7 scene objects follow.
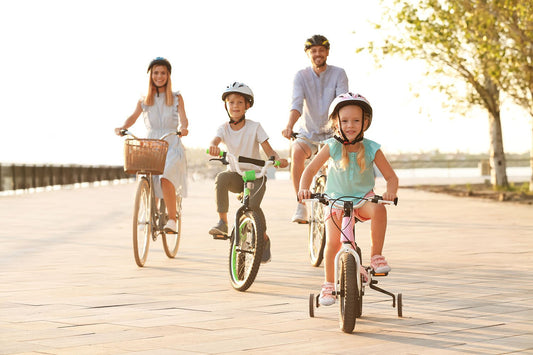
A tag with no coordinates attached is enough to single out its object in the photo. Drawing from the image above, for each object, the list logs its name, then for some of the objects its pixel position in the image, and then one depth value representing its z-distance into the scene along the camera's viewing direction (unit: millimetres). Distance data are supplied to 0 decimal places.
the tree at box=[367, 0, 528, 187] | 25062
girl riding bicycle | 6617
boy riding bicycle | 9078
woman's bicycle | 10188
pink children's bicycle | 6145
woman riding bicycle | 10758
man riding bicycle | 10352
